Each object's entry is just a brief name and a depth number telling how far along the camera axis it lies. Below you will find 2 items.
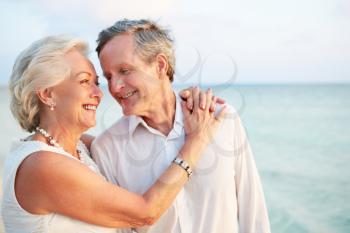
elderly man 2.36
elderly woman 2.08
